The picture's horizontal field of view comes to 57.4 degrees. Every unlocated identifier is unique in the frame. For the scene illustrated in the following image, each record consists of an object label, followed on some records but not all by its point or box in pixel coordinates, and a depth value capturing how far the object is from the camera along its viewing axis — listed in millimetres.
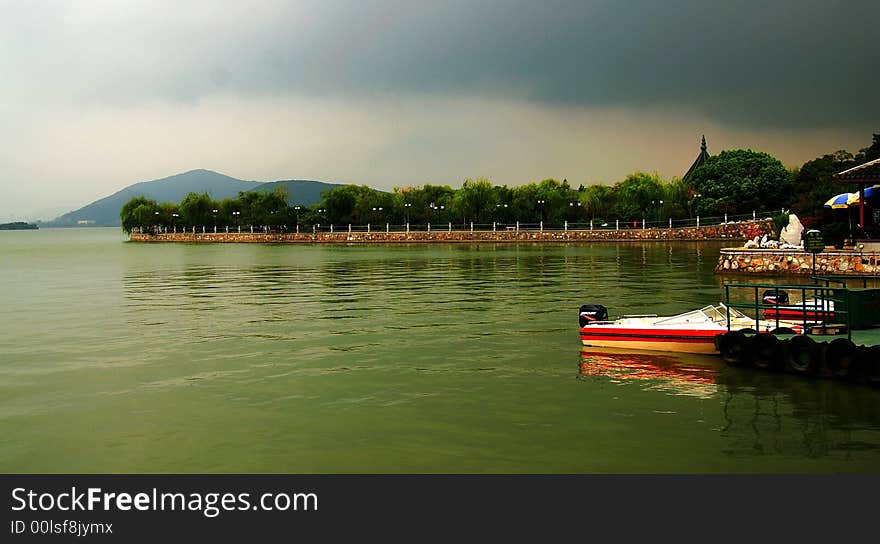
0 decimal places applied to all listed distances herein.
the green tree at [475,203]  119062
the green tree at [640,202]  105938
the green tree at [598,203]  116750
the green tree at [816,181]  49000
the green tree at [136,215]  156375
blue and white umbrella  39806
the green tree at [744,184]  91625
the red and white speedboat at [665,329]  16978
